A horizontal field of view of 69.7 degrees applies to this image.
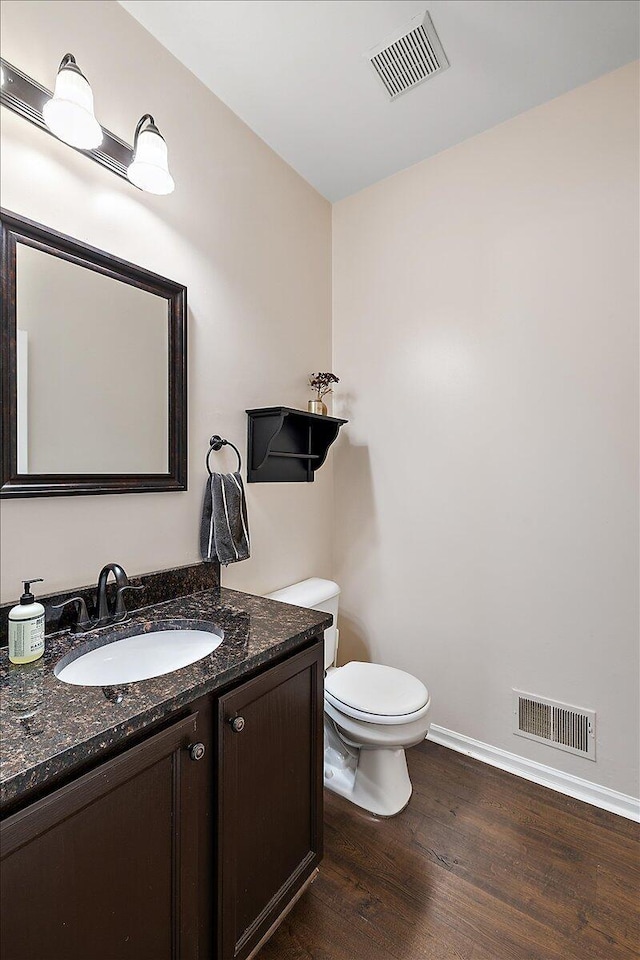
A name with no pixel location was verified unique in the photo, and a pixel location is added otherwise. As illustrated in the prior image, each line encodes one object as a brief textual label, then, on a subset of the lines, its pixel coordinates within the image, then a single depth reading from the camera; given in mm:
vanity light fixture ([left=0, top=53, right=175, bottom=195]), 1163
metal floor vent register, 1771
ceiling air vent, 1537
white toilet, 1617
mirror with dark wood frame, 1184
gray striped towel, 1667
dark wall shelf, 1866
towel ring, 1745
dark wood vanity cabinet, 726
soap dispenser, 1041
